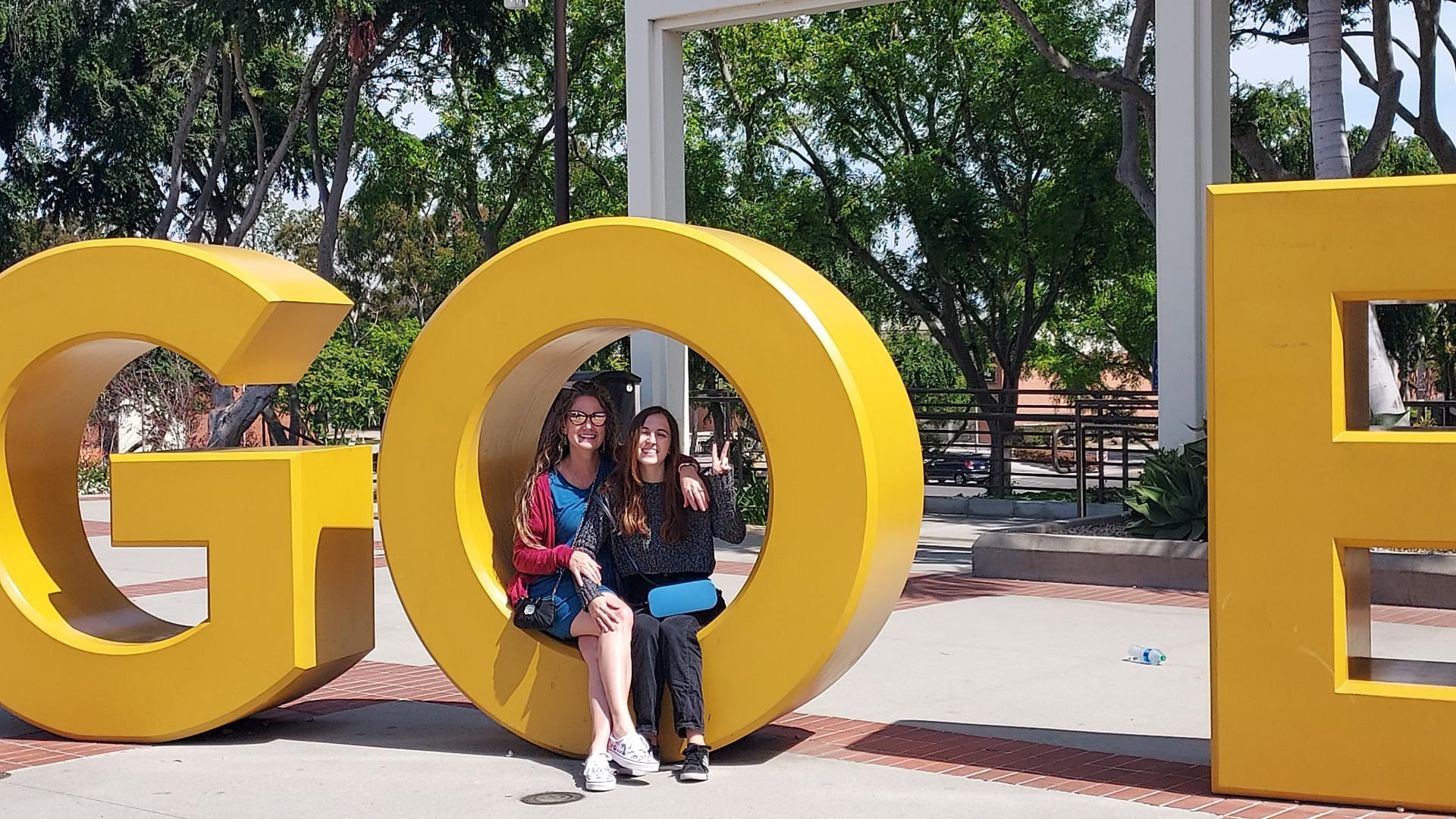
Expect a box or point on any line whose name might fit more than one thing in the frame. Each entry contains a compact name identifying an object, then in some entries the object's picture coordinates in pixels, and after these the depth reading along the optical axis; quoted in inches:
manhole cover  219.0
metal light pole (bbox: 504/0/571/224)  668.7
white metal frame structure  496.4
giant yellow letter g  257.9
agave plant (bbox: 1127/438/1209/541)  460.4
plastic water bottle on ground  329.4
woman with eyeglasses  230.2
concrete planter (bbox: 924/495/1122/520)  741.9
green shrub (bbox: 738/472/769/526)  675.4
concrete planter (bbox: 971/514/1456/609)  406.9
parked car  858.8
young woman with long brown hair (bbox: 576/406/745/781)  239.8
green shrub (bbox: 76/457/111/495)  997.8
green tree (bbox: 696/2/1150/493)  877.2
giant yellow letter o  229.5
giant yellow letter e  206.1
